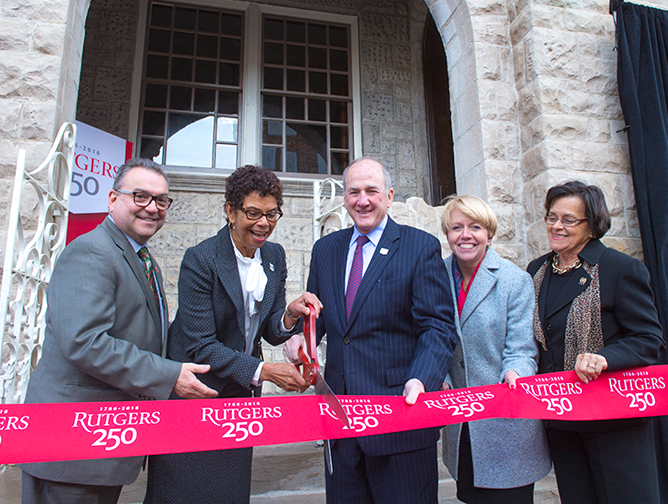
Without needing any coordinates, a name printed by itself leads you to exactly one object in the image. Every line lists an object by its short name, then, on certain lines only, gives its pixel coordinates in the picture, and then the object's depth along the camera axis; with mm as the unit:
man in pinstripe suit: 1710
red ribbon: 1499
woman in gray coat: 1899
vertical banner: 4566
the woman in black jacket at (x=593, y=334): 1850
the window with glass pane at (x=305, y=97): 6645
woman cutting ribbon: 1704
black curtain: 3445
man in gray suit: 1536
